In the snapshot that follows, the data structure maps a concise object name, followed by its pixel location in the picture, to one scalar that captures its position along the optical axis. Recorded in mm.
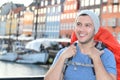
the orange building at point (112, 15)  25122
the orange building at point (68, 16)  29839
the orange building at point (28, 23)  38201
